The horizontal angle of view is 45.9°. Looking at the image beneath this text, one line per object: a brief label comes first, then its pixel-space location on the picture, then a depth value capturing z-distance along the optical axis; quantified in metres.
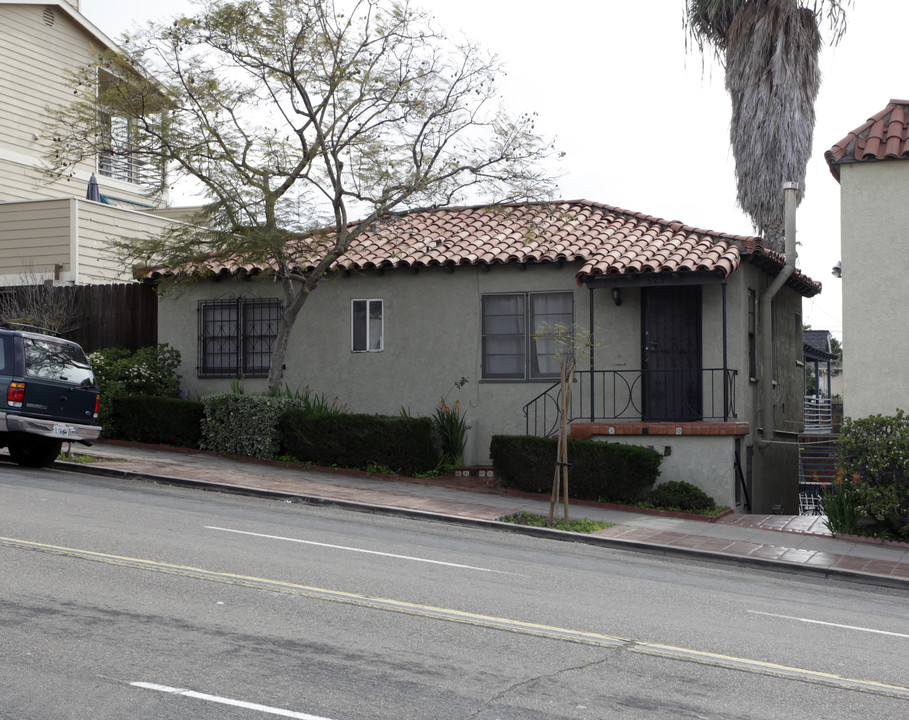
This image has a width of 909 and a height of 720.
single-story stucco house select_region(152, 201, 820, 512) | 17.77
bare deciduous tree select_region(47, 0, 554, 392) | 18.20
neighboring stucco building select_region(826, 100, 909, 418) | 15.91
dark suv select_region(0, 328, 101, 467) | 15.31
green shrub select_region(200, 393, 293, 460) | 19.06
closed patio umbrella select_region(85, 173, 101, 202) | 26.66
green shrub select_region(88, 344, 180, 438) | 20.32
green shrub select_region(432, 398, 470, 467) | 18.94
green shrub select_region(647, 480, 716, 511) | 16.73
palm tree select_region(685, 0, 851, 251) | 24.11
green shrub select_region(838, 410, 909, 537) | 14.70
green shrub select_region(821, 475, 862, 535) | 15.33
